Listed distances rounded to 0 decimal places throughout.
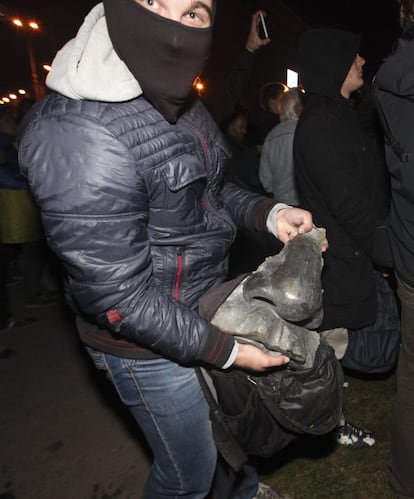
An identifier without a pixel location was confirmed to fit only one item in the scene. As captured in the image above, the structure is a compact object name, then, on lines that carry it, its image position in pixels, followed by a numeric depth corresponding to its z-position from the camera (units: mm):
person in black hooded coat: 2133
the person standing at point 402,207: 1583
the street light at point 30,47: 17061
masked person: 1101
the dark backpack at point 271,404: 1446
